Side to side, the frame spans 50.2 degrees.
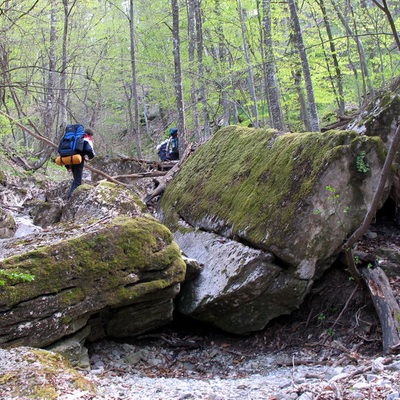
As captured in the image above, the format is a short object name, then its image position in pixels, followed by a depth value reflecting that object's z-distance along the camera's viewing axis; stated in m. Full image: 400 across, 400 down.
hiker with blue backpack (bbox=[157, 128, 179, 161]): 13.69
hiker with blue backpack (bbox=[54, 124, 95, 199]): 9.02
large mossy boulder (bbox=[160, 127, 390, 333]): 5.74
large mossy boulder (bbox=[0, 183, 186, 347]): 4.74
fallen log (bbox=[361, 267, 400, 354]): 4.77
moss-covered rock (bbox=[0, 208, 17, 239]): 8.91
